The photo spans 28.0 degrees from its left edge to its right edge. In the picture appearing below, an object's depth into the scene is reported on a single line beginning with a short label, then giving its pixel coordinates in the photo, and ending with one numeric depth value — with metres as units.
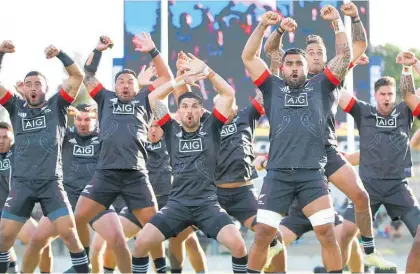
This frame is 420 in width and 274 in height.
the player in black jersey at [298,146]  9.66
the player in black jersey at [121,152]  11.33
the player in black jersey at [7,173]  13.19
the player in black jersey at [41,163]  10.88
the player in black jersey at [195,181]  10.16
